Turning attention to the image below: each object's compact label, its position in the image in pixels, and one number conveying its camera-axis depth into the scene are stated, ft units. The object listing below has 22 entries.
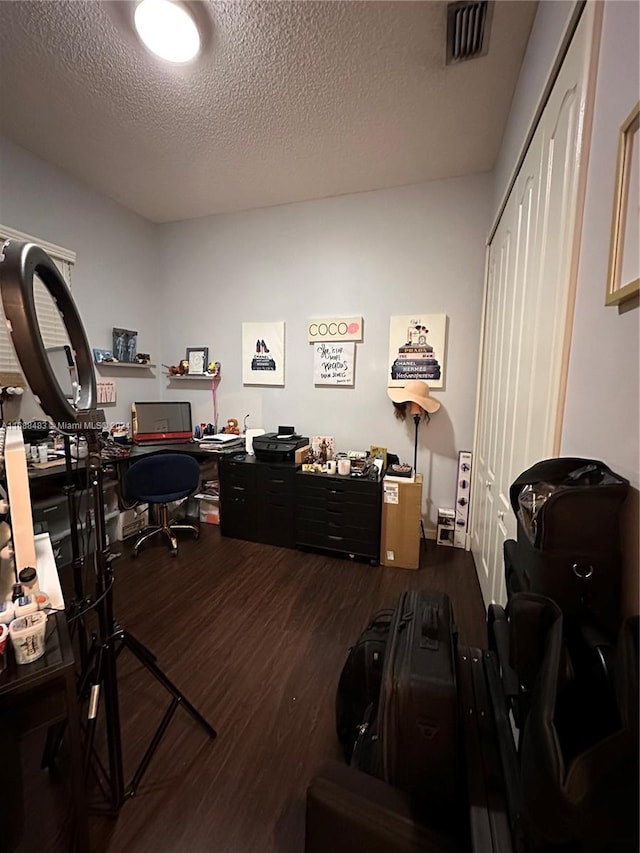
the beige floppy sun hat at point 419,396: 9.30
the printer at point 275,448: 9.81
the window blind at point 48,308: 4.79
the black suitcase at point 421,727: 2.64
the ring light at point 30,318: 2.27
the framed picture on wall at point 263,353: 11.17
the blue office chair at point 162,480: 8.81
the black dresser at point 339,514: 8.78
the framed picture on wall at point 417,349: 9.59
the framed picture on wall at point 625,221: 2.08
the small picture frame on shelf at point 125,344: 10.87
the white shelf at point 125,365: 10.55
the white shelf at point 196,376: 11.95
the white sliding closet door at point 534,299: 3.10
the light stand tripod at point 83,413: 2.30
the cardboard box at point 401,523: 8.57
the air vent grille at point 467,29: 4.86
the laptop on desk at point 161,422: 11.29
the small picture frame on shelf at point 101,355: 10.28
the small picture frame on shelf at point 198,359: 12.14
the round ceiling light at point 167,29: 4.80
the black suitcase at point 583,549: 2.08
